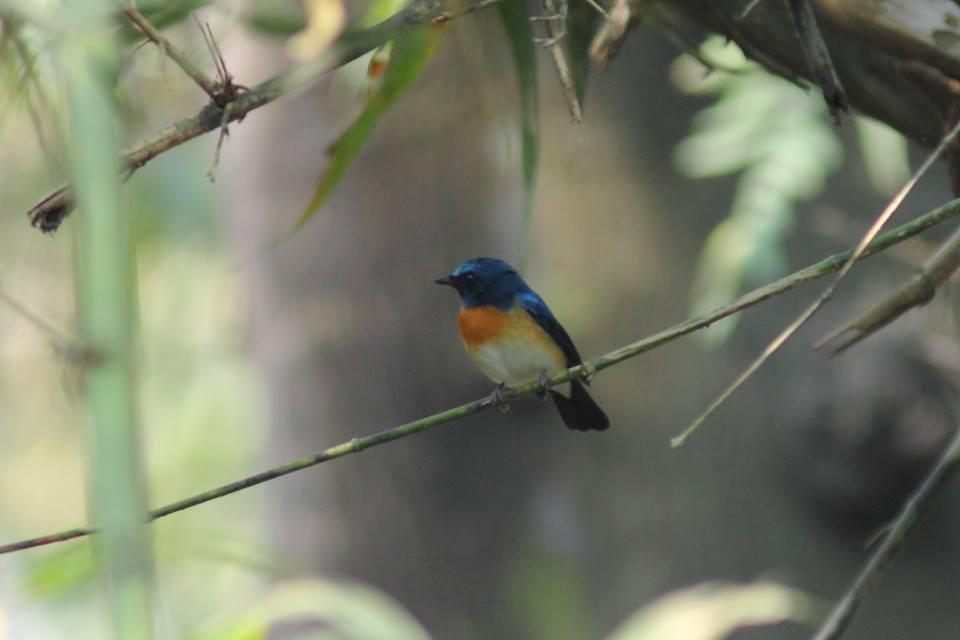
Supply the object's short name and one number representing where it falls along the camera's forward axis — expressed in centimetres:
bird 646
